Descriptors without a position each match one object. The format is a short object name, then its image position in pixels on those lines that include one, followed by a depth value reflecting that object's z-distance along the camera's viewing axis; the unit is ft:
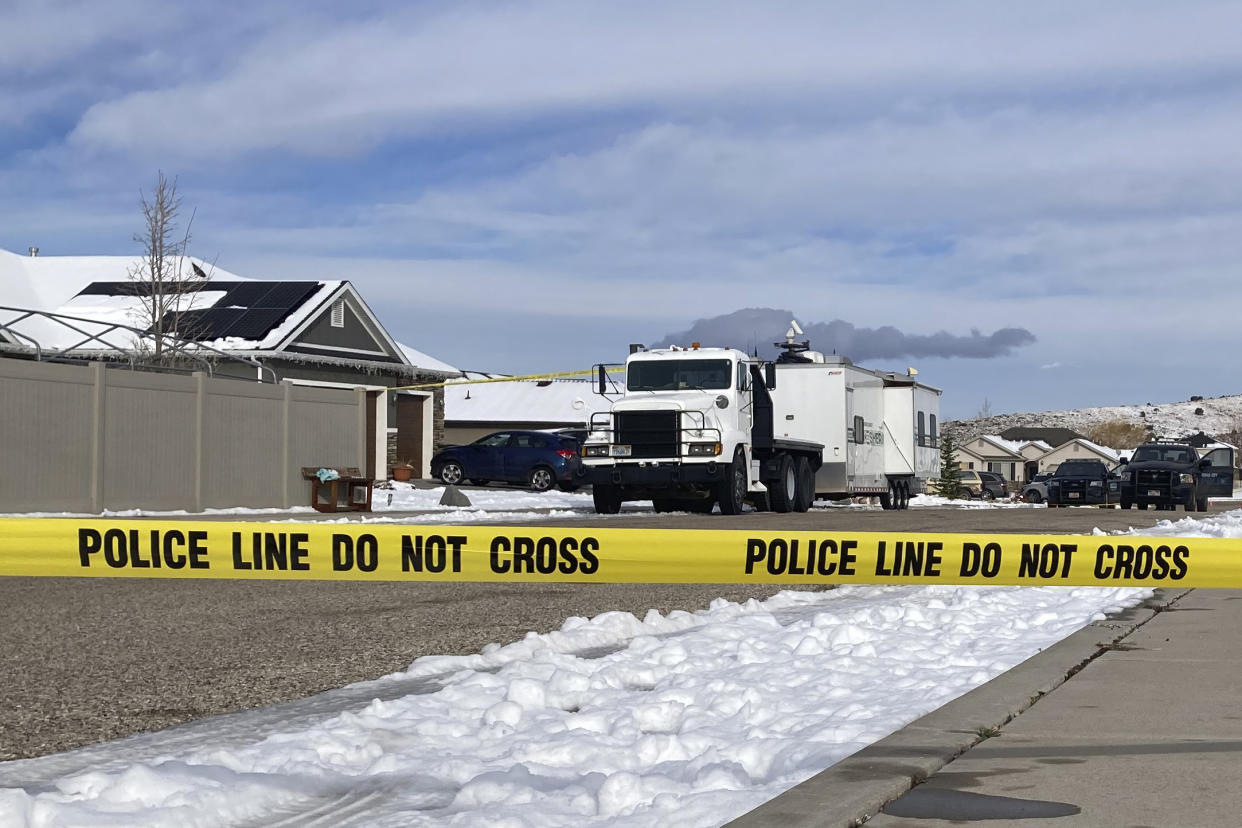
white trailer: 87.81
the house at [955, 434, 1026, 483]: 500.74
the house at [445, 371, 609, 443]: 233.14
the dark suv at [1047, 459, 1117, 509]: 134.82
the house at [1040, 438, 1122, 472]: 503.61
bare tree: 133.08
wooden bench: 96.67
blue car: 128.47
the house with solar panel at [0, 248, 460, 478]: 126.82
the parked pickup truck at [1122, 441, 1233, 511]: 115.44
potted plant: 133.80
